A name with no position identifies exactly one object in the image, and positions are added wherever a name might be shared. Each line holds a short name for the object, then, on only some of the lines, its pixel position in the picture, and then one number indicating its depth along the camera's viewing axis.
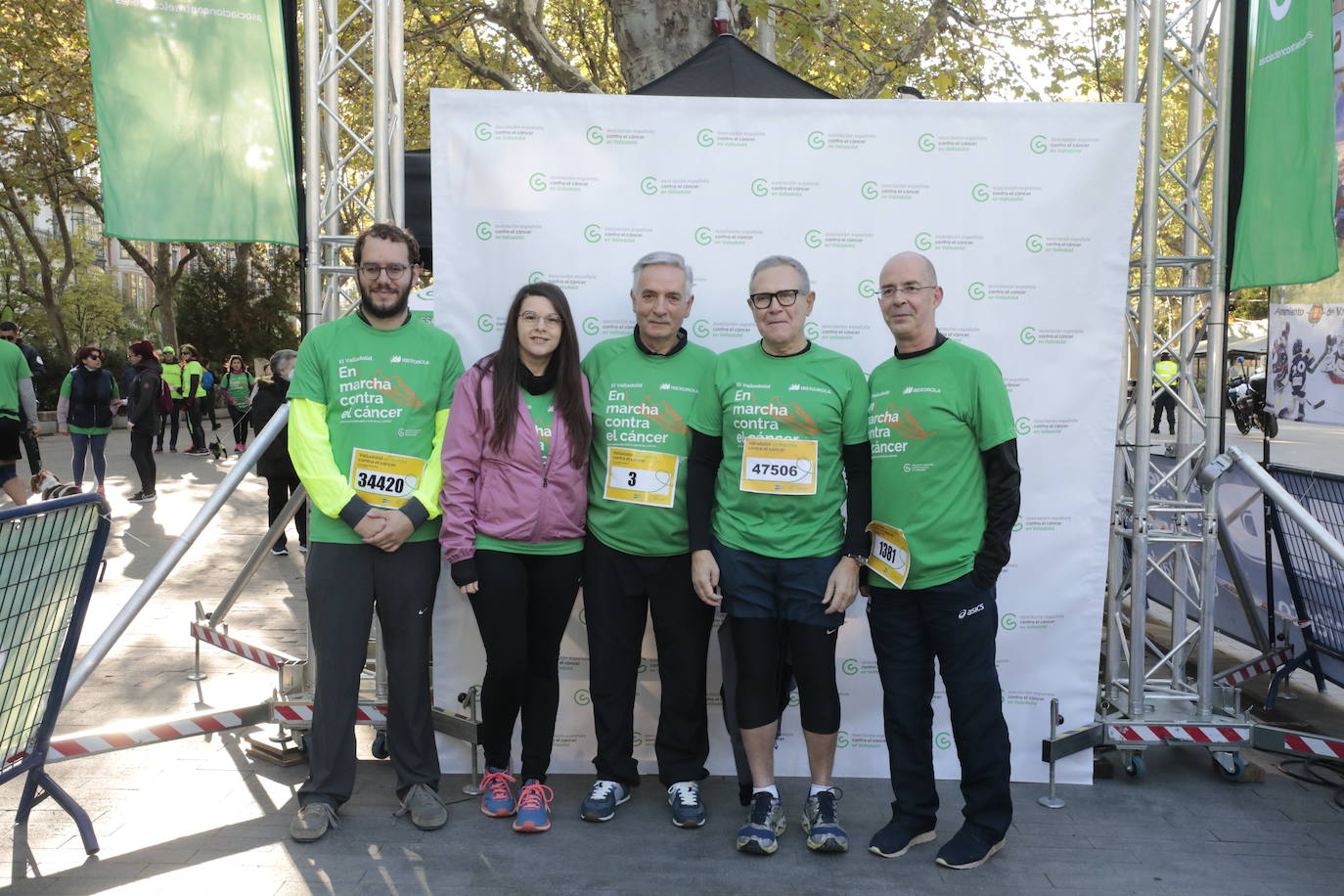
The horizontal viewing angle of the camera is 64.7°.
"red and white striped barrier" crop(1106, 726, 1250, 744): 4.16
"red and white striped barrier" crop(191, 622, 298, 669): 4.61
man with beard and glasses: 3.60
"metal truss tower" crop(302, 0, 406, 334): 4.27
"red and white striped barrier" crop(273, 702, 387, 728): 4.16
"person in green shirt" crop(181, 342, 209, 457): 17.81
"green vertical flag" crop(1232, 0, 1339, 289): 4.03
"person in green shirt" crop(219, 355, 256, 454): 19.11
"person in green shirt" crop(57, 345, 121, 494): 11.39
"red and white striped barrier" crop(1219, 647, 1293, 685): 4.90
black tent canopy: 5.43
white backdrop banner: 4.15
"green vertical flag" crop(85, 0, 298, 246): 4.09
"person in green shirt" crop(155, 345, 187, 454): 18.12
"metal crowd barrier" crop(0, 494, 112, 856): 3.09
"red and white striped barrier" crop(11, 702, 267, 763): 3.58
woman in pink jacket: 3.62
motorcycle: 22.42
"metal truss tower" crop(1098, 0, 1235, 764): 4.22
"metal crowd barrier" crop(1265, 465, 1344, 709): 4.59
